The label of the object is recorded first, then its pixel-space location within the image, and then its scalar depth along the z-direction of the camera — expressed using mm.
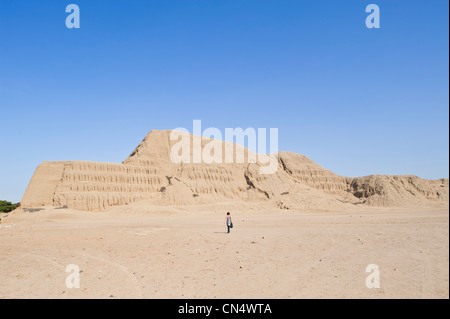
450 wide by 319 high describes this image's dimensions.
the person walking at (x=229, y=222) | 23859
